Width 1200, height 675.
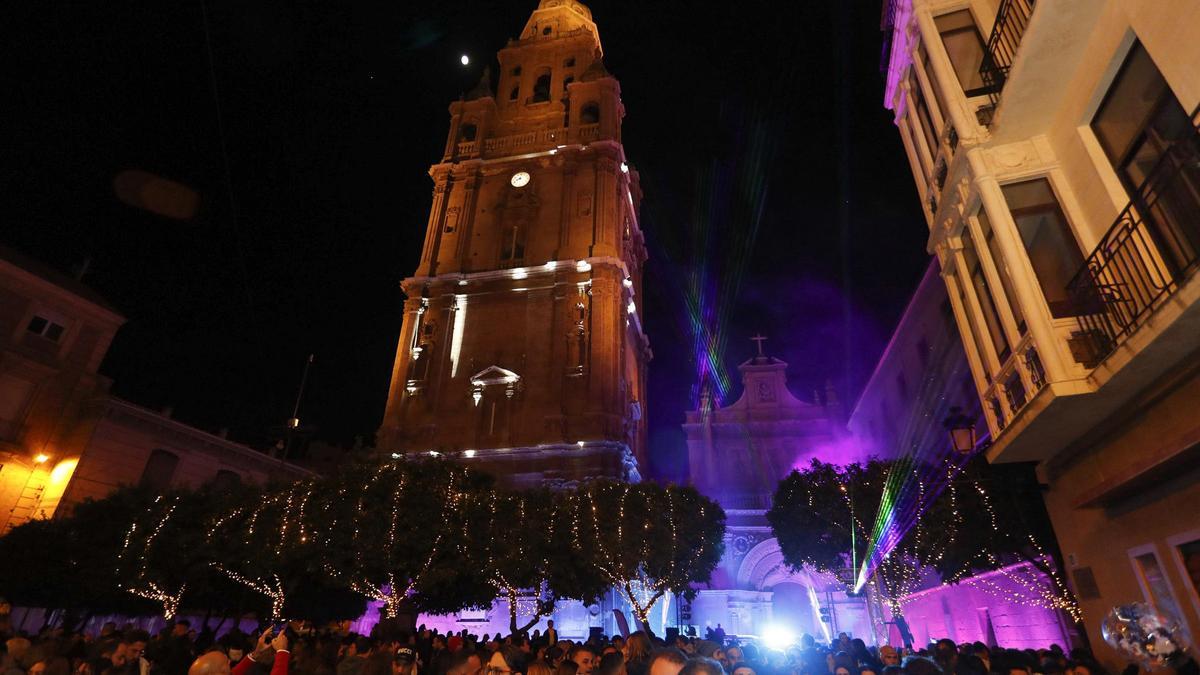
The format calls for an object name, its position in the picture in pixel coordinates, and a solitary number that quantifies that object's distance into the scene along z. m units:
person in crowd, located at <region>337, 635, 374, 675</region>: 8.89
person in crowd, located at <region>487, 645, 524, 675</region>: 5.79
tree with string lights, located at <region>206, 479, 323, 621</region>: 19.78
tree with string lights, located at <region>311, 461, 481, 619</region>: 19.67
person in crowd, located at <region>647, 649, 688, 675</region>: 3.71
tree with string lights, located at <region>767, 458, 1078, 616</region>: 13.60
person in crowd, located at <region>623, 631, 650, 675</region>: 8.11
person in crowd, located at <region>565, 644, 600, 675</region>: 7.67
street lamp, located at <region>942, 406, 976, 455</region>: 11.96
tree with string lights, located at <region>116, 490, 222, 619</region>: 21.17
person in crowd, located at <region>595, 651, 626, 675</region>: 5.01
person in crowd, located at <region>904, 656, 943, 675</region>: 5.66
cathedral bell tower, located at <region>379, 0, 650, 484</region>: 33.59
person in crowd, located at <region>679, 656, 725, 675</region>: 3.38
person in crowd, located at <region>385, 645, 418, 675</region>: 8.65
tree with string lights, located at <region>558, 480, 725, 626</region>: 22.75
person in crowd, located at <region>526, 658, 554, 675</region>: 6.13
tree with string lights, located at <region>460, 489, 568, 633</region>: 21.06
